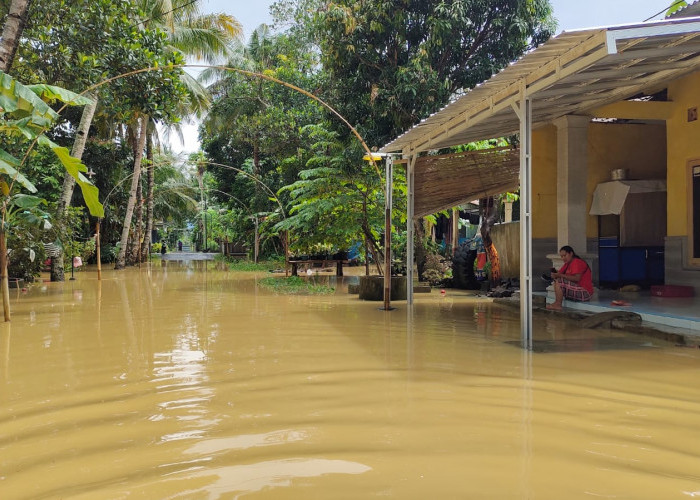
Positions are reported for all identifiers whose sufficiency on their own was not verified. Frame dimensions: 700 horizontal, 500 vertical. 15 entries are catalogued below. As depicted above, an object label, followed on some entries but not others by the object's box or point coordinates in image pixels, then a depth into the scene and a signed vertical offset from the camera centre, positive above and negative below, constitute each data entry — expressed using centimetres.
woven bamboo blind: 1045 +128
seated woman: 859 -42
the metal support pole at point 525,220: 632 +31
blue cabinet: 1043 -26
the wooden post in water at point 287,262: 1861 -32
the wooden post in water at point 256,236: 2444 +69
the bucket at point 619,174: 1002 +123
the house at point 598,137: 571 +168
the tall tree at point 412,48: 1385 +480
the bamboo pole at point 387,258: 973 -11
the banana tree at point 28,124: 664 +165
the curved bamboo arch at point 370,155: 998 +159
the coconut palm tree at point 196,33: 1952 +754
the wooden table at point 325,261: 1867 -48
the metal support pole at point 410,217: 1033 +59
